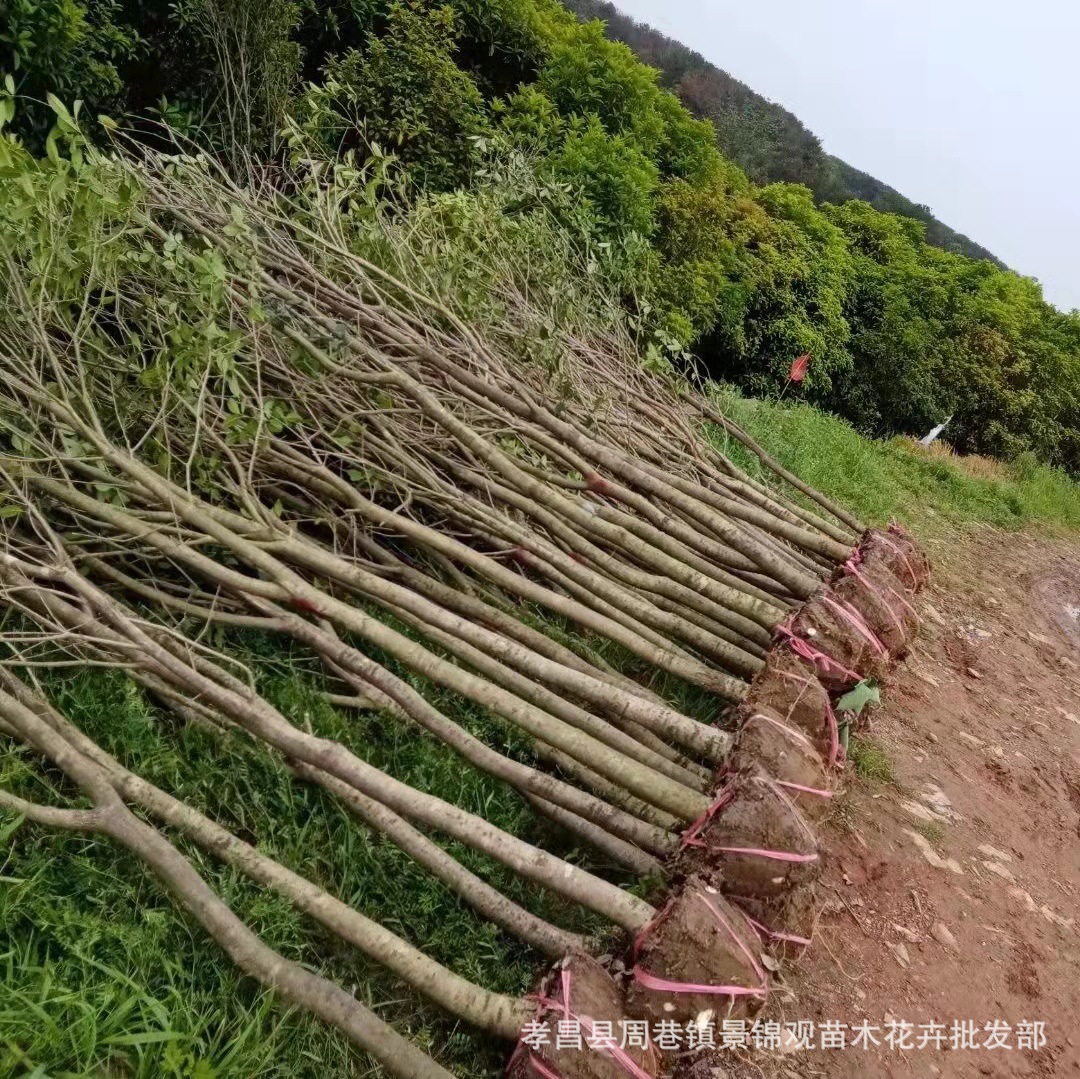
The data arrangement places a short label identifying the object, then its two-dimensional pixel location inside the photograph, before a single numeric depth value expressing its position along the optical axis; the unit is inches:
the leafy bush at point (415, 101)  235.5
